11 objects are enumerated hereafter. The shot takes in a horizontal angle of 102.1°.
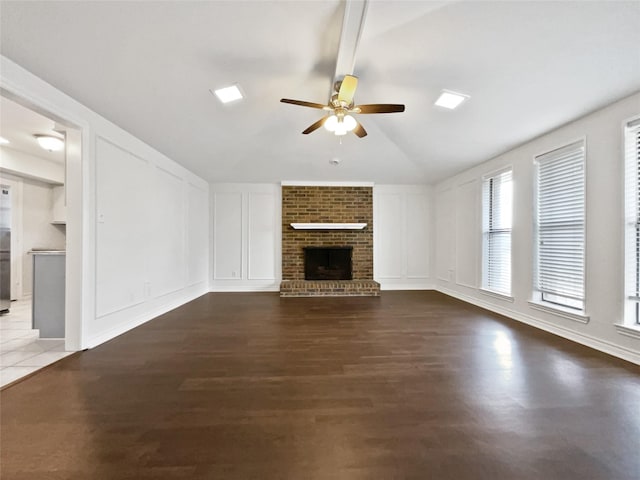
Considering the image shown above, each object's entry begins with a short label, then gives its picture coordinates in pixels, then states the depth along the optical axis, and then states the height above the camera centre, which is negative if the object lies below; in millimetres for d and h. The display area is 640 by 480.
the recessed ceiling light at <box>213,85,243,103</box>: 2807 +1640
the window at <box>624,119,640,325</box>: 2289 +164
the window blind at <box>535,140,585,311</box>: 2764 +179
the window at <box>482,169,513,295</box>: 3818 +148
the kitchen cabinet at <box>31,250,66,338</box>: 2623 -496
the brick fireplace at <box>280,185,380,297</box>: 5645 +425
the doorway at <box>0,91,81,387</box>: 2445 -5
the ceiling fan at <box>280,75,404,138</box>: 2494 +1377
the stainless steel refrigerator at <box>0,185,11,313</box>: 3988 -54
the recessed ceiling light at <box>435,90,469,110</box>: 2798 +1587
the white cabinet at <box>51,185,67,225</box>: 5062 +681
